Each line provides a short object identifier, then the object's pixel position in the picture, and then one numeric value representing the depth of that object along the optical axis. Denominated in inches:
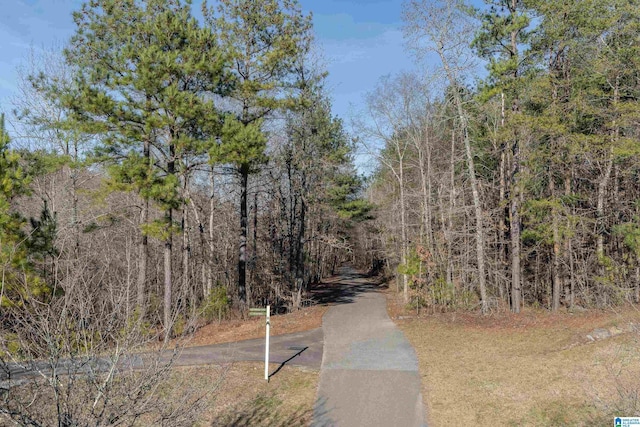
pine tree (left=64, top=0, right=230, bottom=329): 541.0
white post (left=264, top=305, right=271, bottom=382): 413.1
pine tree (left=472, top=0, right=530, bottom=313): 621.3
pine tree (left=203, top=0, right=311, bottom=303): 676.1
